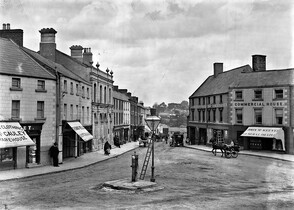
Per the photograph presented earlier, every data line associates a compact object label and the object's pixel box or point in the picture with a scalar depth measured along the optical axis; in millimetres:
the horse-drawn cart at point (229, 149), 33222
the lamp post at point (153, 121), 19484
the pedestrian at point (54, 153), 25359
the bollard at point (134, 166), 17158
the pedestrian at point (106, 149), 35606
